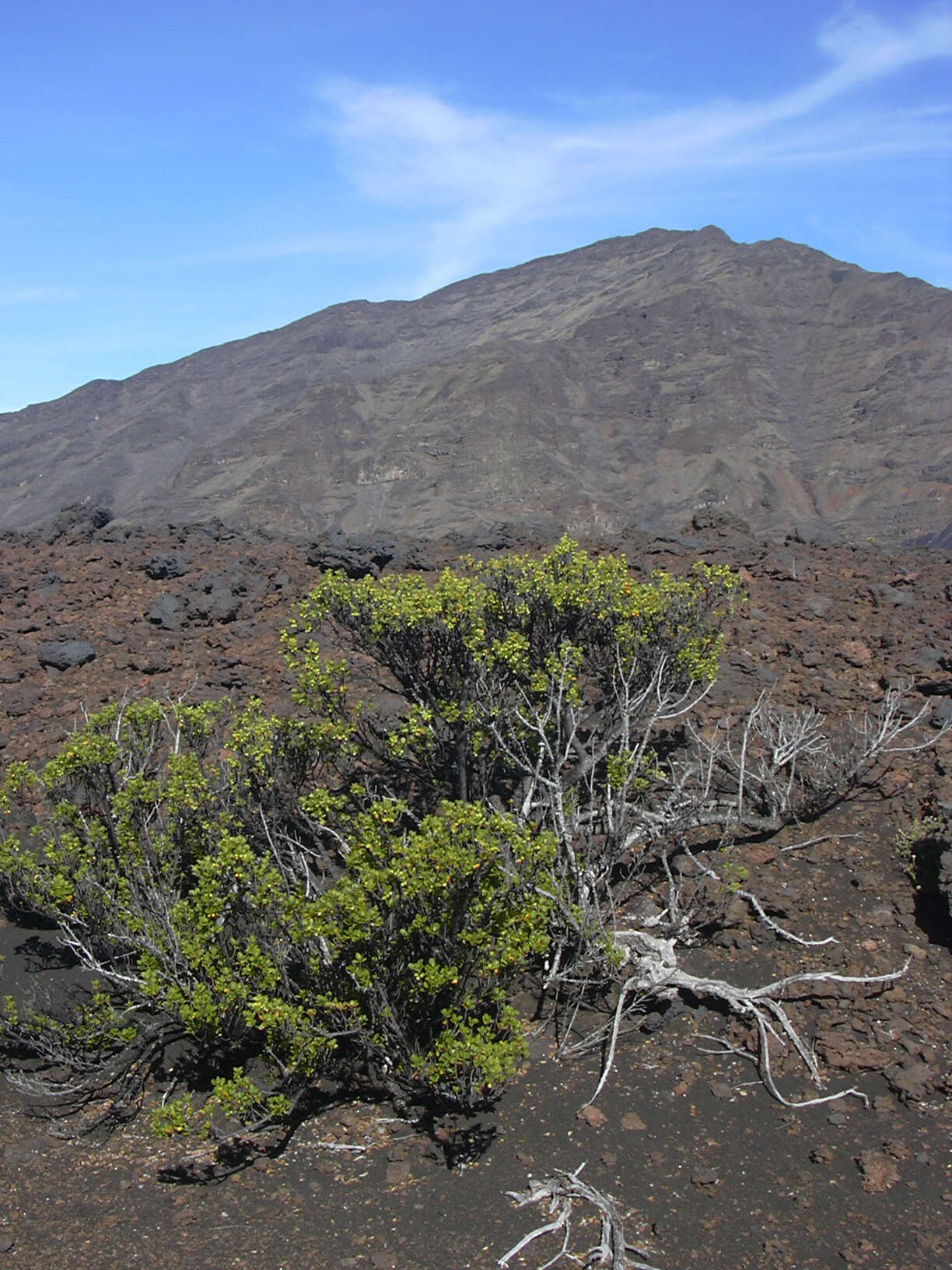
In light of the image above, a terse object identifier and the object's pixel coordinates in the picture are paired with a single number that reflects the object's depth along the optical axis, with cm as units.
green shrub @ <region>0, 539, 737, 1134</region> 577
